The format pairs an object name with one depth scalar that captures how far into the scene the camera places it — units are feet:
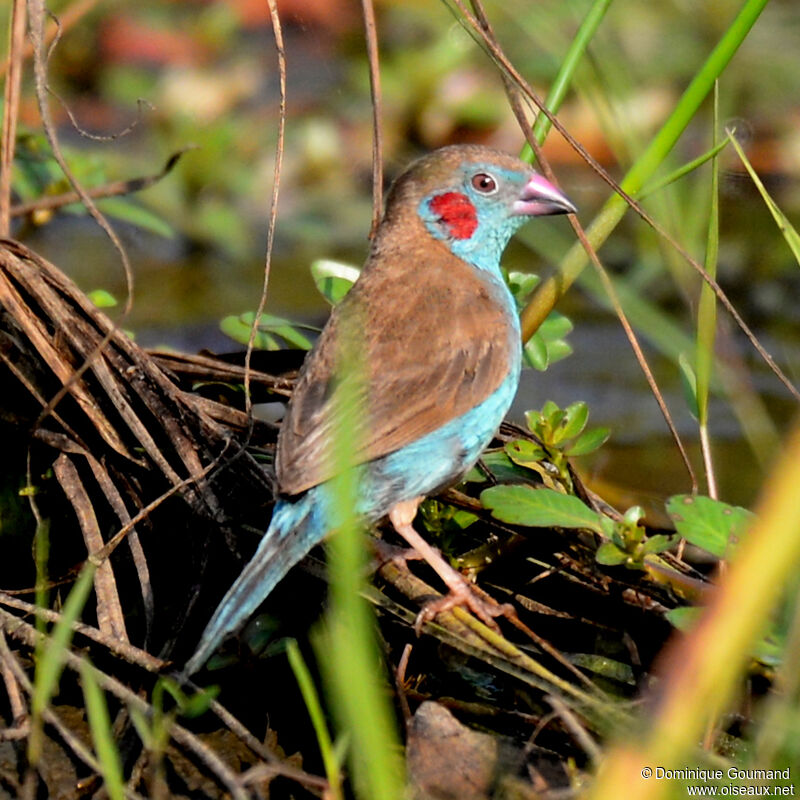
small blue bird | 18.15
